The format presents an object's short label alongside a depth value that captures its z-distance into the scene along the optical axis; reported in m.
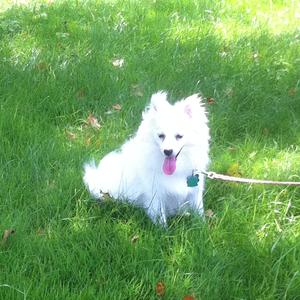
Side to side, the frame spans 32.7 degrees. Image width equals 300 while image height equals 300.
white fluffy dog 2.75
